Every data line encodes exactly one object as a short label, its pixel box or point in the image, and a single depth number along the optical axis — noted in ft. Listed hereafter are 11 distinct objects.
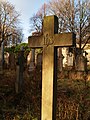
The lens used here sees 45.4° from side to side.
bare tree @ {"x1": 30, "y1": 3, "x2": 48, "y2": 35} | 67.35
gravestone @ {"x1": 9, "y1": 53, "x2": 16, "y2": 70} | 31.20
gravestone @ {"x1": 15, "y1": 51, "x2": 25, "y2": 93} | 13.51
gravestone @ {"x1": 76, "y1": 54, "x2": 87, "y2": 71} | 25.61
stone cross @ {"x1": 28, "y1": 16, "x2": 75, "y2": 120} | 6.63
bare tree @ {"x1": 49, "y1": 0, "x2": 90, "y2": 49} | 53.81
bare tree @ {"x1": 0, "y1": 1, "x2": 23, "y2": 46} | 66.08
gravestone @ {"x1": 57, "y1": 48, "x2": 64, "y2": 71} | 26.76
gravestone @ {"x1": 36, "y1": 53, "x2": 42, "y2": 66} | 28.97
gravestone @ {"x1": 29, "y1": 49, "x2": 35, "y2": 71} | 27.83
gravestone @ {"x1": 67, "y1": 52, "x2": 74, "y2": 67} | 36.40
